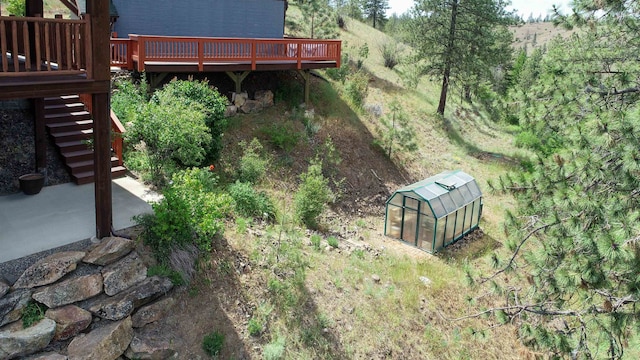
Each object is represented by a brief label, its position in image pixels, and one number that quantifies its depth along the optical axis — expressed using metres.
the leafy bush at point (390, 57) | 32.12
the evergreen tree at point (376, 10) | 58.38
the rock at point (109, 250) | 8.20
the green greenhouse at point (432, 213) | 13.89
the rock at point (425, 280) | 11.92
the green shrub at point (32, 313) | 7.37
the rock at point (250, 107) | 16.59
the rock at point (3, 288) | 7.31
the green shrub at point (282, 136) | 15.73
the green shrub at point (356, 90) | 20.69
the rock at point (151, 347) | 7.99
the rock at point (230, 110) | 15.94
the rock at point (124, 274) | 8.12
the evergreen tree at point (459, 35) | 23.62
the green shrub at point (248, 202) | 12.09
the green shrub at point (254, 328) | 8.98
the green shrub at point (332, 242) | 12.45
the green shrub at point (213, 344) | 8.40
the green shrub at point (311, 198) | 12.93
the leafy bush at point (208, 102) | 12.52
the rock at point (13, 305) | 7.27
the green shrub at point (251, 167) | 13.51
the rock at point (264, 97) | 17.08
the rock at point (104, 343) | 7.50
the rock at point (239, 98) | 16.33
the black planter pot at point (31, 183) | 9.97
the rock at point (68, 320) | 7.54
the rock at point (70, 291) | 7.59
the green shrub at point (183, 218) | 8.88
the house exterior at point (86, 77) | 7.34
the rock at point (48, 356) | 7.27
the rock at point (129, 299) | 7.93
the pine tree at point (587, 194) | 6.47
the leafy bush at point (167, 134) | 10.46
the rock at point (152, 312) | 8.23
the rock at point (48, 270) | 7.58
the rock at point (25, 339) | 7.12
